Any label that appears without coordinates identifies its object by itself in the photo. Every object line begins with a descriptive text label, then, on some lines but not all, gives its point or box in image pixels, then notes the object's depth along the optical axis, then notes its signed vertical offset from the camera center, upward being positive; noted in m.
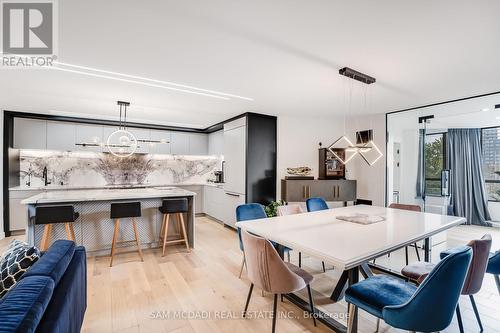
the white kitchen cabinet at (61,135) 5.09 +0.66
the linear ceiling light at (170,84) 2.60 +1.08
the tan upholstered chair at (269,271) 1.73 -0.78
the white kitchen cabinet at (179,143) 6.47 +0.62
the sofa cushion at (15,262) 1.39 -0.61
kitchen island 3.25 -0.79
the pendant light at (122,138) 4.02 +0.62
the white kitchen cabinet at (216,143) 6.26 +0.63
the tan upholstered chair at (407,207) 3.42 -0.61
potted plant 4.52 -0.82
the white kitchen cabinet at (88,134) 5.39 +0.73
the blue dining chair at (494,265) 2.07 -0.86
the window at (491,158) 4.16 +0.13
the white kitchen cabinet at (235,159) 4.95 +0.16
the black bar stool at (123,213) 3.40 -0.68
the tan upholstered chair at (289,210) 3.12 -0.60
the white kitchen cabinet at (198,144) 6.74 +0.64
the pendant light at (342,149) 3.97 +0.34
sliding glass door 4.12 +0.28
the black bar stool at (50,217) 2.98 -0.65
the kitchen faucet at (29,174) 5.10 -0.18
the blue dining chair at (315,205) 3.57 -0.59
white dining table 1.65 -0.60
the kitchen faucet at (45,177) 5.17 -0.24
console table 4.71 -0.48
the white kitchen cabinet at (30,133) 4.82 +0.67
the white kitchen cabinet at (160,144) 6.19 +0.58
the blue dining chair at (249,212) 2.87 -0.58
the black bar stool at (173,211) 3.70 -0.71
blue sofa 0.94 -0.62
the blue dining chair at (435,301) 1.29 -0.76
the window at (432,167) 4.20 -0.02
